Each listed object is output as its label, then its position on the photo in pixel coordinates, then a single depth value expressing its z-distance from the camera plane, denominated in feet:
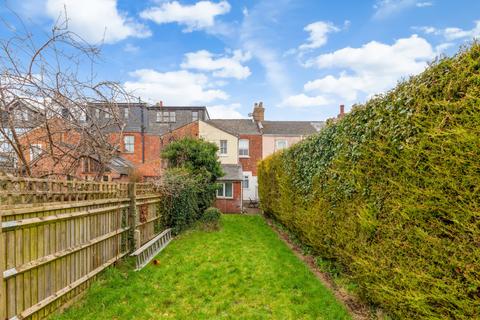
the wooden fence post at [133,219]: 24.47
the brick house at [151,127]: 85.10
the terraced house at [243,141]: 67.62
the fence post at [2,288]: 10.03
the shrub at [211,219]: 40.99
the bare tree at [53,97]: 14.51
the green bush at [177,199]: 36.37
